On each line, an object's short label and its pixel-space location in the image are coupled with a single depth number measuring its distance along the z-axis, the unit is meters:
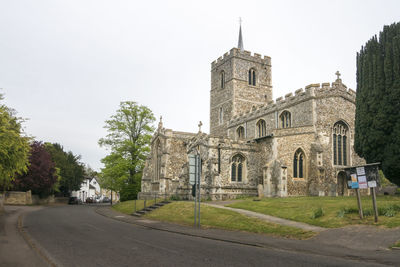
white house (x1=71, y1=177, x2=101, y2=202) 81.24
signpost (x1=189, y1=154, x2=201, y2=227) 16.92
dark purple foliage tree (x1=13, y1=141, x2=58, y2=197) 42.00
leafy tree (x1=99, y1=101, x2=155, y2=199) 40.59
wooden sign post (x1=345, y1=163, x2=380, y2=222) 13.34
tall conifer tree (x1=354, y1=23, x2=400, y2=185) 18.84
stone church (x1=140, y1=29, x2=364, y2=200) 26.80
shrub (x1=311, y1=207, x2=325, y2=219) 15.32
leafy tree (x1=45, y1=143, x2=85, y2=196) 53.85
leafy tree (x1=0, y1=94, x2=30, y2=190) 14.68
